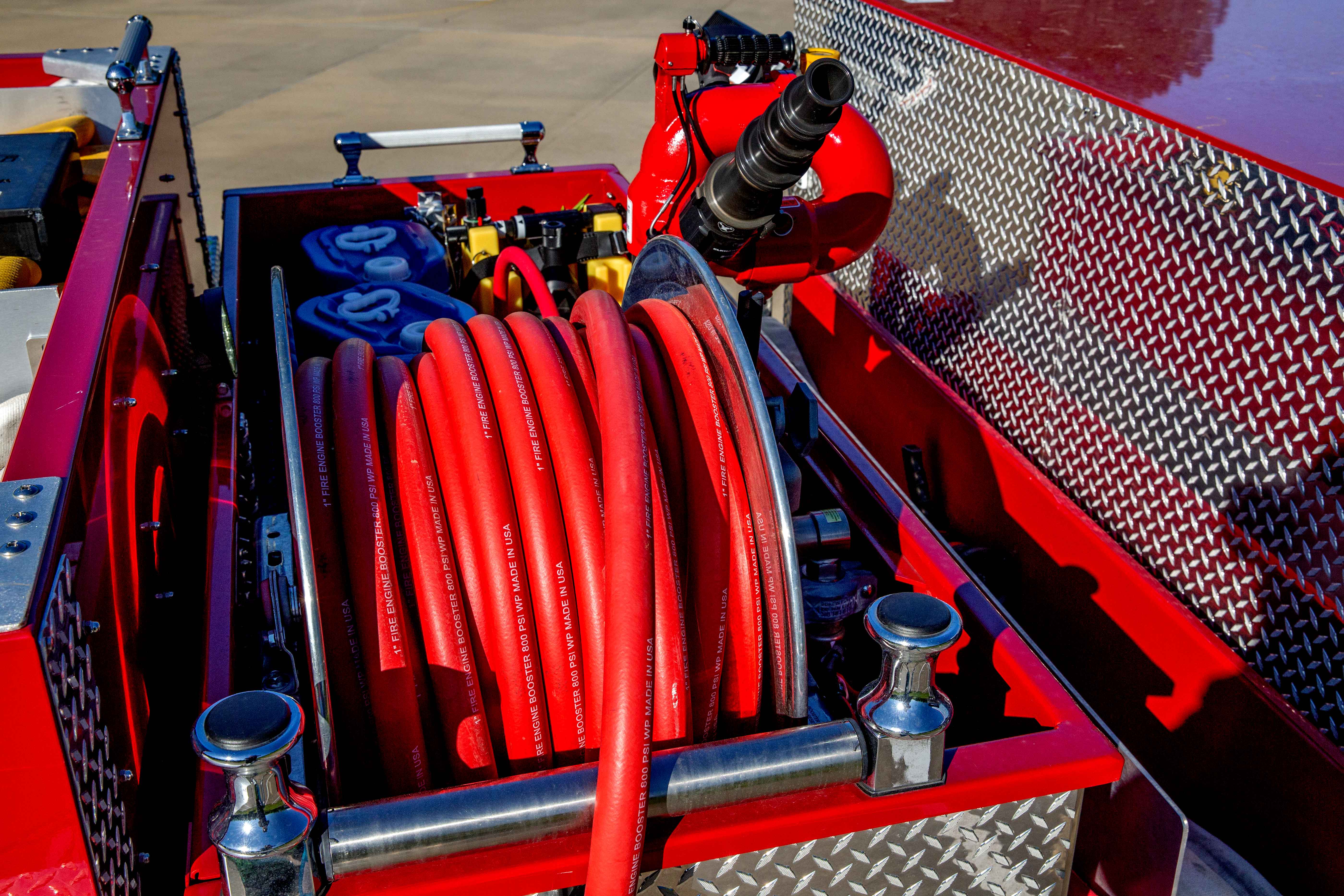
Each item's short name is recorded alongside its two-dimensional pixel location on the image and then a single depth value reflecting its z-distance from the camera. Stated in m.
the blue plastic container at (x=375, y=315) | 2.74
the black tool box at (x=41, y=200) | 2.25
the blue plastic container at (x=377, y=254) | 3.10
